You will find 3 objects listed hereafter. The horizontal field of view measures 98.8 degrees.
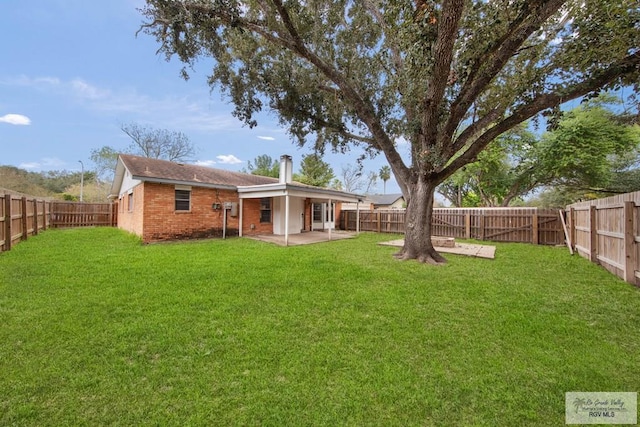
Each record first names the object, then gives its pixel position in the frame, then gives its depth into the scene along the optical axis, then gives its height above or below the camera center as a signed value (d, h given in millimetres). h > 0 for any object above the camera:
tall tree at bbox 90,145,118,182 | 32344 +6499
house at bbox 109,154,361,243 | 10641 +654
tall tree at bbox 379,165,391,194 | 46000 +7212
